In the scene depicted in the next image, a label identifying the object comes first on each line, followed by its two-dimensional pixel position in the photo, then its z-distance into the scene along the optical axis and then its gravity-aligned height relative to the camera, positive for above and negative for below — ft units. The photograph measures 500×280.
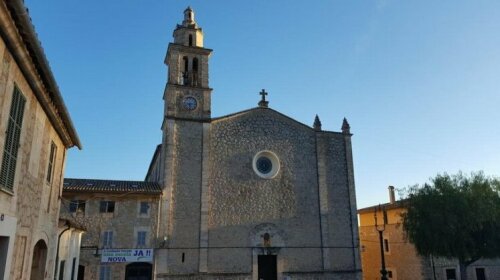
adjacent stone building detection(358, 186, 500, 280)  95.76 -3.13
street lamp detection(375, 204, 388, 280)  59.77 -3.79
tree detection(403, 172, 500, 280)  76.43 +5.22
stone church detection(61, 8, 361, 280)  72.64 +9.47
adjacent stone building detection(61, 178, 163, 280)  69.56 +4.44
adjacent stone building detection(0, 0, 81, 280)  20.68 +6.81
